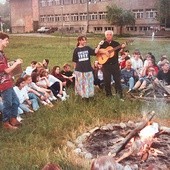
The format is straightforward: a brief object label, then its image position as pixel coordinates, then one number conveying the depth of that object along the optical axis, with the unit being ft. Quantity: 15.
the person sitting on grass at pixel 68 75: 32.32
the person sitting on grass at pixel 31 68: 30.45
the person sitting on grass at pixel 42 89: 27.78
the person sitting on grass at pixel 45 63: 33.58
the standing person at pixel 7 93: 20.81
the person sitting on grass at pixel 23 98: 25.25
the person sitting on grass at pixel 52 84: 28.93
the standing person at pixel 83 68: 26.38
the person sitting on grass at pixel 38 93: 26.91
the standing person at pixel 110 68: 27.25
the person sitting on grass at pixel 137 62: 35.32
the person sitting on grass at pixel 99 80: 32.38
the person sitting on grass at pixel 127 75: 33.32
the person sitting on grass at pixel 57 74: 31.32
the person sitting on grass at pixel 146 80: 31.68
